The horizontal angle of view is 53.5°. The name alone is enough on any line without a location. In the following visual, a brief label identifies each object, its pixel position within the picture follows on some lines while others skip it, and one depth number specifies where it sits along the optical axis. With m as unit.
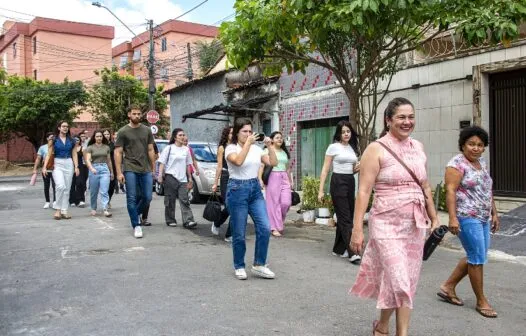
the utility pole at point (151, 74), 23.47
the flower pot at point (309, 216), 9.98
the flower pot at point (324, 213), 9.71
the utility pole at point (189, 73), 29.32
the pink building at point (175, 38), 50.06
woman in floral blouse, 4.47
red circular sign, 22.45
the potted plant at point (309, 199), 10.01
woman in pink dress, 3.47
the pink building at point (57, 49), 45.81
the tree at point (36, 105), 32.34
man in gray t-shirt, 7.84
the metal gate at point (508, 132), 9.86
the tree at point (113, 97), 31.11
